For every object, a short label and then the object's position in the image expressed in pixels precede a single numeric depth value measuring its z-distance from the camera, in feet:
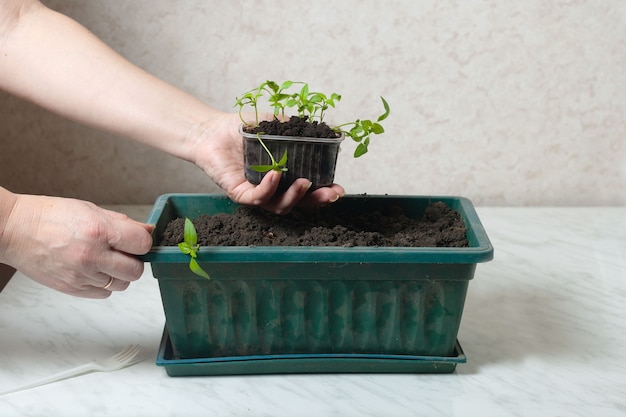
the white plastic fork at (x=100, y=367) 2.89
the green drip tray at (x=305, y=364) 2.91
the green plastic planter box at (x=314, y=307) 2.68
